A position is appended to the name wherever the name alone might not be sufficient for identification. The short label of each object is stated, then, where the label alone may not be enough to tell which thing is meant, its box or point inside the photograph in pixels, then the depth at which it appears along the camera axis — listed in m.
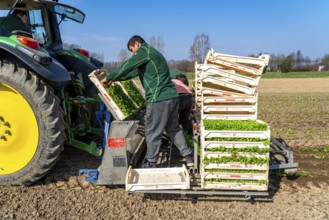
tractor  3.78
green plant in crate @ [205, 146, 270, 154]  3.62
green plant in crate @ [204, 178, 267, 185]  3.65
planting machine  3.66
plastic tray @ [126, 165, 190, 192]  3.65
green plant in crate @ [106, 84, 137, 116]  4.34
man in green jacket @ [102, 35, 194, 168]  4.08
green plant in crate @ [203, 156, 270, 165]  3.62
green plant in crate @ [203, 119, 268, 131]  3.66
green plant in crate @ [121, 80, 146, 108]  5.34
